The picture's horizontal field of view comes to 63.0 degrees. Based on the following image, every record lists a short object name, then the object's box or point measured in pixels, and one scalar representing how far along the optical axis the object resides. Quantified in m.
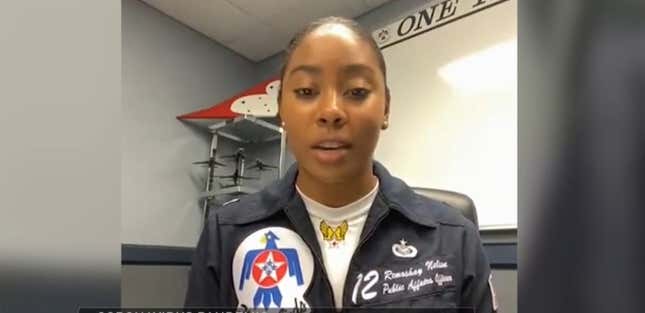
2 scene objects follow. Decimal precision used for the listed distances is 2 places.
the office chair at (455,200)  1.01
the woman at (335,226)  0.65
